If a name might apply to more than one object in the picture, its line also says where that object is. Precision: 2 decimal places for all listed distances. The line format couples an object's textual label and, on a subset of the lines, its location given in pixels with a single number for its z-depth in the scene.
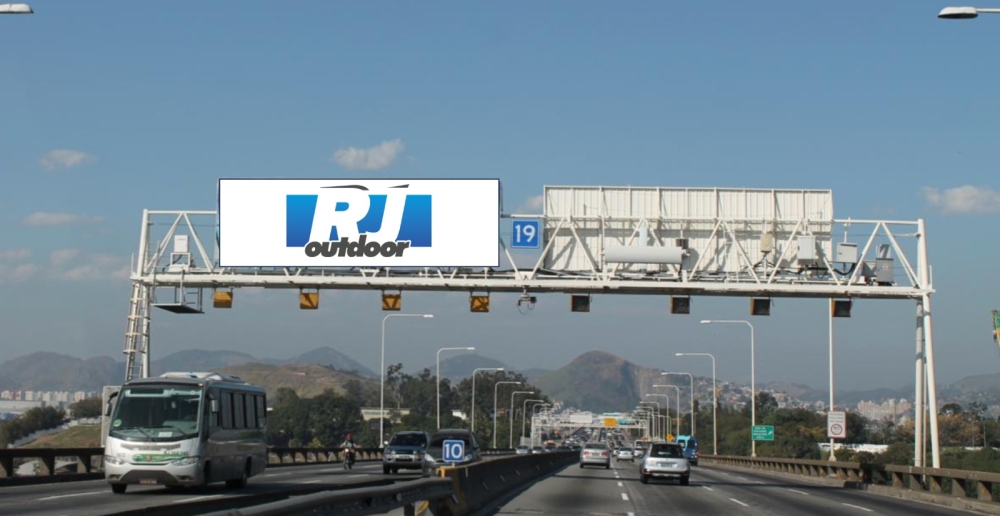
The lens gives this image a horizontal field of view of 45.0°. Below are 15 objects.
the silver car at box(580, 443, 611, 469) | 69.06
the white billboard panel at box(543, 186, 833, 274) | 41.66
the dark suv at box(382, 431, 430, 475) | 45.91
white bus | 25.88
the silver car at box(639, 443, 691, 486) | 41.84
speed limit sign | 51.56
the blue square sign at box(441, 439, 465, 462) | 29.36
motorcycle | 50.69
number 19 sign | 41.53
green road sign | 93.41
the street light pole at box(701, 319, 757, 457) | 84.03
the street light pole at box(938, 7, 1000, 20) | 21.84
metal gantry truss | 40.69
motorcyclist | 50.97
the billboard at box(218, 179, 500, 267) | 41.25
